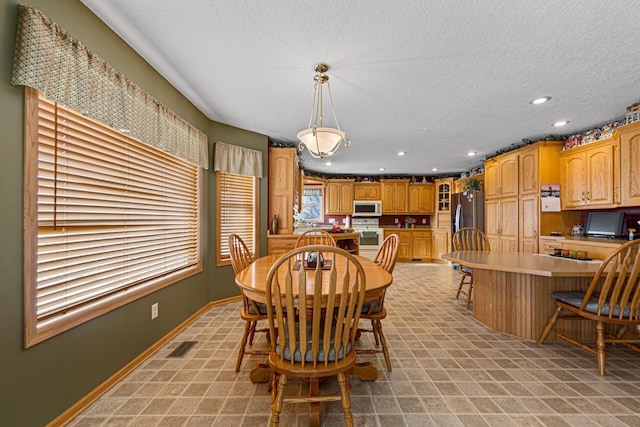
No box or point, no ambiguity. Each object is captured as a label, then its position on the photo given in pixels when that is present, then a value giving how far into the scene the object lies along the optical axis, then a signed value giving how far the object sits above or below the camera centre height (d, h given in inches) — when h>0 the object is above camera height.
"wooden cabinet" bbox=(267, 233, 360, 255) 152.0 -15.2
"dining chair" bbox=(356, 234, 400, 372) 76.9 -25.7
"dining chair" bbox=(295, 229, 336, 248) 128.8 -12.0
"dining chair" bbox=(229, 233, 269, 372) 75.7 -27.7
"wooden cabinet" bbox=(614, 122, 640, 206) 113.8 +23.7
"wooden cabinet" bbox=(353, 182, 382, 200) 283.6 +28.2
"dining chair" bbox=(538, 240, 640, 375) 73.7 -25.9
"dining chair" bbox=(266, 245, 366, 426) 48.4 -22.7
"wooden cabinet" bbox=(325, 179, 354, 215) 280.1 +21.2
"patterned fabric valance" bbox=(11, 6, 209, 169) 49.6 +30.2
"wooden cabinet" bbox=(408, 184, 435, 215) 281.7 +20.2
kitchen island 93.5 -27.0
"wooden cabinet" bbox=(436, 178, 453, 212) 272.1 +24.2
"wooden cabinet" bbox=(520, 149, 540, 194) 155.3 +27.3
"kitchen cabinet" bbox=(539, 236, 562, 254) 140.8 -13.3
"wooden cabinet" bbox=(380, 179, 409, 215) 281.0 +21.9
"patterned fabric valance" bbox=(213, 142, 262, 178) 133.0 +28.5
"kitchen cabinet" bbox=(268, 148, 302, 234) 156.3 +16.7
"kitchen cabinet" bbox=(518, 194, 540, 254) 154.3 -2.6
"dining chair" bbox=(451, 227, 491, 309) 132.6 -17.2
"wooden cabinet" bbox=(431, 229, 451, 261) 265.3 -25.1
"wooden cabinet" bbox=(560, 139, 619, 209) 127.7 +22.0
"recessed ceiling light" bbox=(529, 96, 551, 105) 106.0 +47.3
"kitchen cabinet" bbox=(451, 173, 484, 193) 223.8 +32.2
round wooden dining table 58.5 -15.4
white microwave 280.4 +10.1
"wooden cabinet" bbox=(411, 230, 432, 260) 275.1 -27.1
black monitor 128.5 -2.6
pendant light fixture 84.8 +25.6
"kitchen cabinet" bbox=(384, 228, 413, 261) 274.8 -26.3
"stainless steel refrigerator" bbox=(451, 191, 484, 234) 200.1 +6.3
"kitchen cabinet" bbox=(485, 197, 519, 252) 169.2 -3.3
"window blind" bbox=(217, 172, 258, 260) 137.5 +3.3
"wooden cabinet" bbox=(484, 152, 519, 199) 169.9 +28.1
